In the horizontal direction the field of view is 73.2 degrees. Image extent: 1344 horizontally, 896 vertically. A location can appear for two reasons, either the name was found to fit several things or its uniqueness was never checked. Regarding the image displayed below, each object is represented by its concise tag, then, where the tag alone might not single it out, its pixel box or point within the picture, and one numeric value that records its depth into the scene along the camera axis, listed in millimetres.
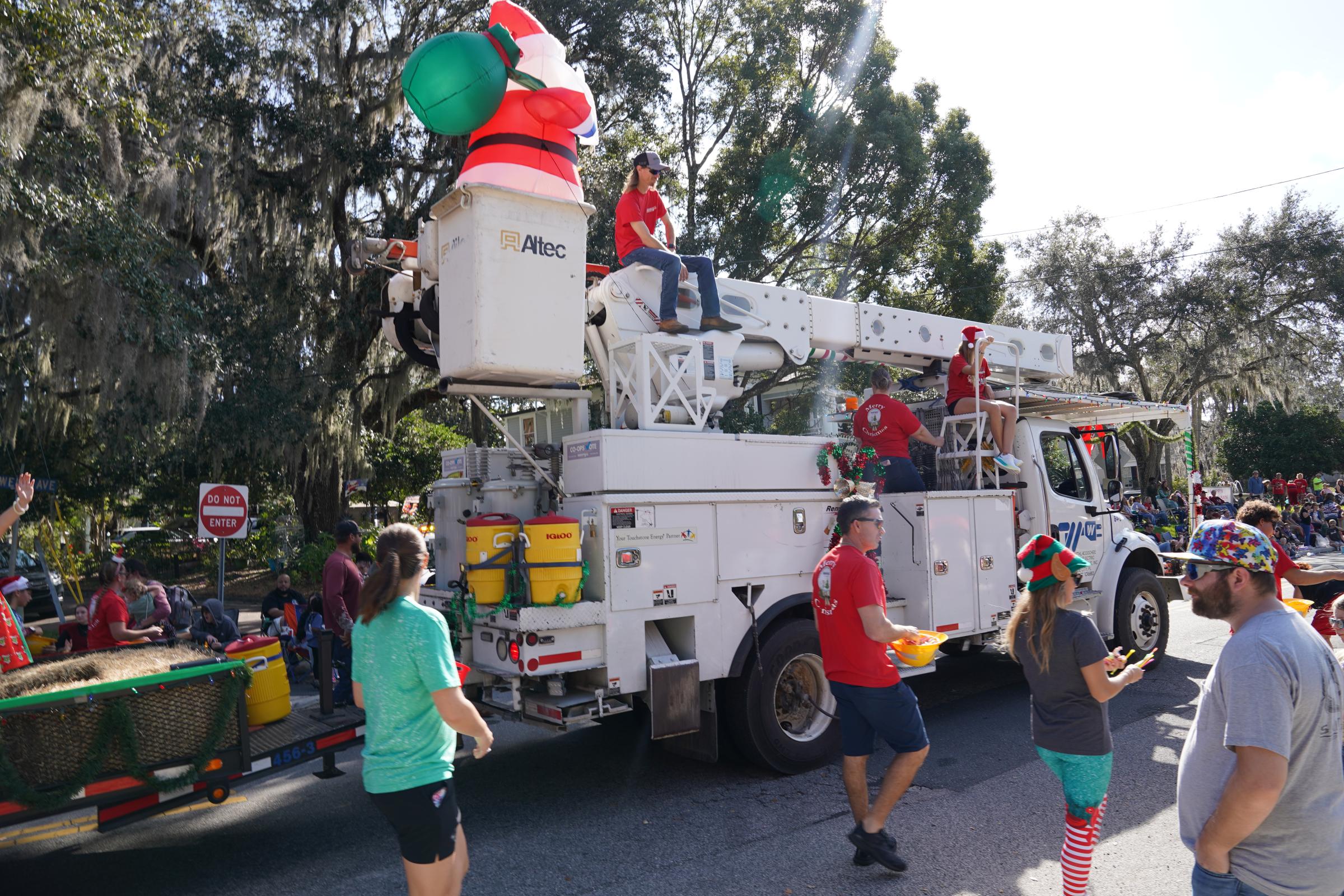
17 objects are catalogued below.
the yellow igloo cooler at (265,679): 5297
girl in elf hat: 3654
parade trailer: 4031
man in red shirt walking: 4504
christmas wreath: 6703
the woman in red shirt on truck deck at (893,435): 7219
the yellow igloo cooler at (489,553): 5453
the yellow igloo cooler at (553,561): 5348
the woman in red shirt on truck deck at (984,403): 7992
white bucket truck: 5492
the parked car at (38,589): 15992
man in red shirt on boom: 6602
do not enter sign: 10664
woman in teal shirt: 3174
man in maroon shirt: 6875
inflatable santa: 5574
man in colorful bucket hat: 2195
